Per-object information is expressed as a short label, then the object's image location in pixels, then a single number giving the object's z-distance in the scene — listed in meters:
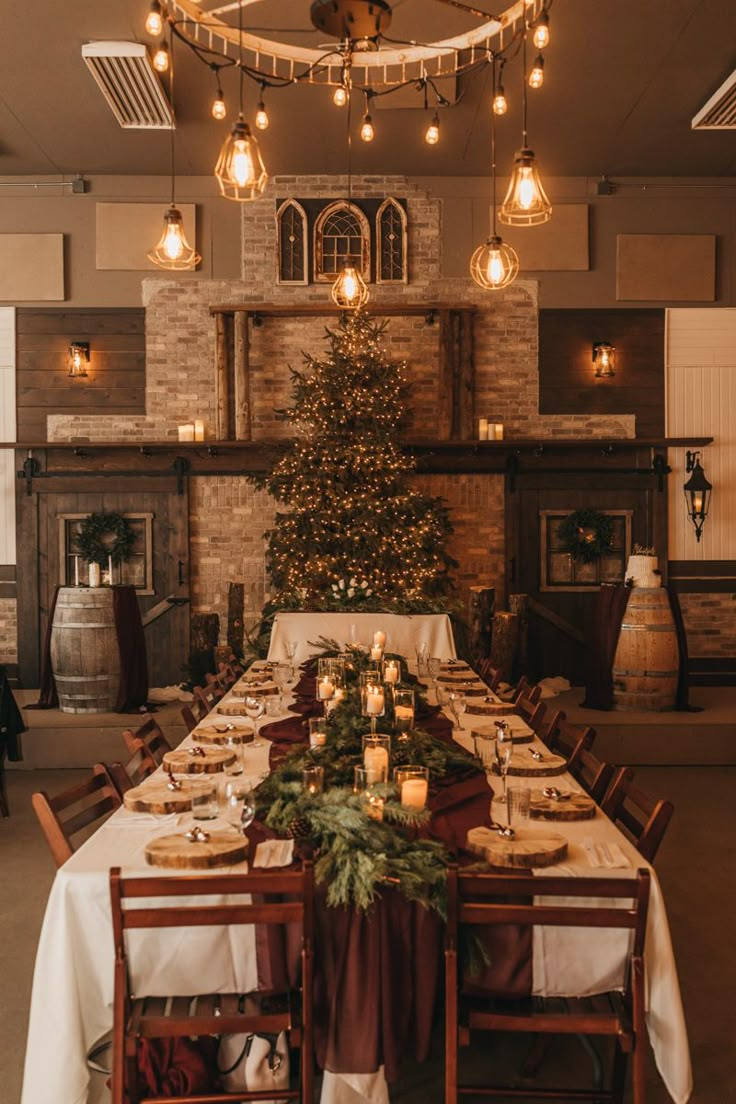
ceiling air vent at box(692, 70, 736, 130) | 7.09
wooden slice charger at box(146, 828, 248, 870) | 2.43
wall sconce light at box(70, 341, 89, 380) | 9.08
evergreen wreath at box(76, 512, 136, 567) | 9.09
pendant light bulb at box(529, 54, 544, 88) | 3.46
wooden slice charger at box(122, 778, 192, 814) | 2.90
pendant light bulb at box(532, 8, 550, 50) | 3.33
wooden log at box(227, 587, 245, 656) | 8.72
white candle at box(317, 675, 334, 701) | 3.97
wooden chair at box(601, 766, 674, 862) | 2.71
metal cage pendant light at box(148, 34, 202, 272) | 4.04
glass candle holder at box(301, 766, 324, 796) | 2.79
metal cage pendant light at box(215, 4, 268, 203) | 3.07
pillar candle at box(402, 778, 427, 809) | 2.70
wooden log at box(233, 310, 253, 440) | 9.18
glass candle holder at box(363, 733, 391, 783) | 2.84
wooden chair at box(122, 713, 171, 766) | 3.91
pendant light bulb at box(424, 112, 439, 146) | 4.49
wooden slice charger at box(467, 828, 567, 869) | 2.45
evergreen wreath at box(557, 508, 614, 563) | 9.19
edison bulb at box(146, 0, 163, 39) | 3.22
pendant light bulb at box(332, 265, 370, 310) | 5.77
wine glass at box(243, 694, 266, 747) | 4.21
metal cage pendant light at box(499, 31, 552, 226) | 3.37
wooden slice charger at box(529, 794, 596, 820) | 2.84
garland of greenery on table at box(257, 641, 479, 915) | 2.32
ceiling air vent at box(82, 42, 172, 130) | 6.52
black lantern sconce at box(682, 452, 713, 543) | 9.10
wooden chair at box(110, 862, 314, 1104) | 2.20
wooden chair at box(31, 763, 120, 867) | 2.73
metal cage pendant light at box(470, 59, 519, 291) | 4.26
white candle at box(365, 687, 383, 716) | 3.45
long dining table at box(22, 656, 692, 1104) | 2.34
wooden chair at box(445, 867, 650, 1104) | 2.20
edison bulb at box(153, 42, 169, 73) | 3.43
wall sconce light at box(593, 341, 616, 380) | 9.19
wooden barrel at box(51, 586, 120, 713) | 7.19
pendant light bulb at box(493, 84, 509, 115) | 3.89
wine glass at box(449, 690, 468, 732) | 4.19
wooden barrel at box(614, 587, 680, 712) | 7.32
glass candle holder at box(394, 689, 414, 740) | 3.49
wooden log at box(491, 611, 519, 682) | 8.14
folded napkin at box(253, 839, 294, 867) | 2.46
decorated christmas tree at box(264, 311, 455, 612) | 8.29
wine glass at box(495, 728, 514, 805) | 3.10
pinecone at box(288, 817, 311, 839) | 2.62
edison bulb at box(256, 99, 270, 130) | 3.76
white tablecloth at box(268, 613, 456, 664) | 7.14
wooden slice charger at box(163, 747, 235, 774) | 3.34
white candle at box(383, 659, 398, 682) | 4.12
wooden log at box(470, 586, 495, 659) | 8.42
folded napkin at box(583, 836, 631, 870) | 2.47
